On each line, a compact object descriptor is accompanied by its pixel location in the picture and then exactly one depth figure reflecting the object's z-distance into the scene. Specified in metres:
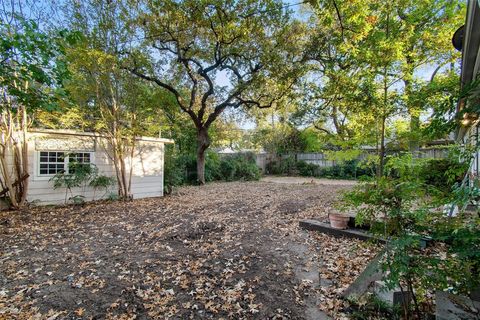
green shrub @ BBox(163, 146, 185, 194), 8.70
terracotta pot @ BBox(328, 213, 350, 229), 3.96
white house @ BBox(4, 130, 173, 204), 5.81
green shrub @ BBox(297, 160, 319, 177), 15.00
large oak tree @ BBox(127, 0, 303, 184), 6.52
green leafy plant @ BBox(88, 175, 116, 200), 6.67
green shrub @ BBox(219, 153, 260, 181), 13.37
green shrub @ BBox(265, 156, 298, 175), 15.73
